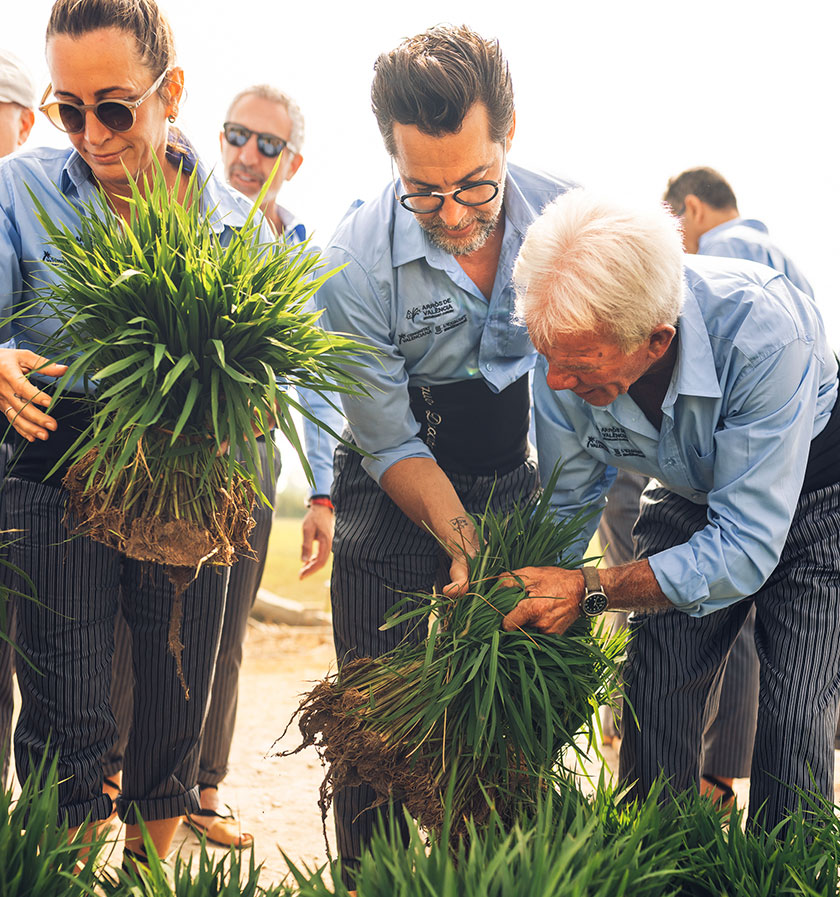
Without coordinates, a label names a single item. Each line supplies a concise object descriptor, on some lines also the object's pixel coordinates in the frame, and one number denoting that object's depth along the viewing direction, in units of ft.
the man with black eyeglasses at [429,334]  7.75
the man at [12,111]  9.89
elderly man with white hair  7.23
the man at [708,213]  13.11
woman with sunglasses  7.34
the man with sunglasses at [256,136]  12.28
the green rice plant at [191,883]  5.97
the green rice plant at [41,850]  5.88
